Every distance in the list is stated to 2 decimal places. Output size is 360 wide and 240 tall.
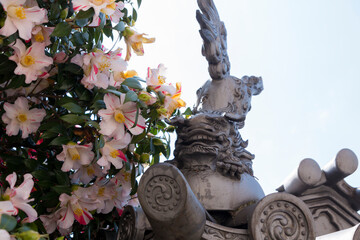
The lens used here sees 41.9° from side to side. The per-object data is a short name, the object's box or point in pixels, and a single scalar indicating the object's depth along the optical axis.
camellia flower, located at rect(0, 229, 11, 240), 0.78
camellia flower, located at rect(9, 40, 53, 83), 1.10
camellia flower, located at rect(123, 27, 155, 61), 1.31
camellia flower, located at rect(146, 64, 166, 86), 1.25
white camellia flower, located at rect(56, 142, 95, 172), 1.16
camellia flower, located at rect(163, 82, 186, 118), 1.24
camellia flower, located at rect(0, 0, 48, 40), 1.03
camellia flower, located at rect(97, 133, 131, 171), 1.18
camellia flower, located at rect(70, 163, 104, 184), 1.24
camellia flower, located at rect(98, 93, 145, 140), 1.14
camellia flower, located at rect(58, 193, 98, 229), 1.19
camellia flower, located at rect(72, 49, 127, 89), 1.19
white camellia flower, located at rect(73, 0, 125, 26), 1.10
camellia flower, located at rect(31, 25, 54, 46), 1.15
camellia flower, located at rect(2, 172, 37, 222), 0.92
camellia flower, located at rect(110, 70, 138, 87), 1.23
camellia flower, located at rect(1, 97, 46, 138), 1.15
